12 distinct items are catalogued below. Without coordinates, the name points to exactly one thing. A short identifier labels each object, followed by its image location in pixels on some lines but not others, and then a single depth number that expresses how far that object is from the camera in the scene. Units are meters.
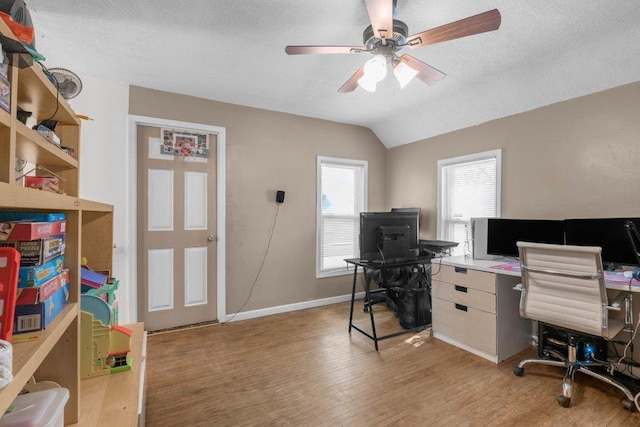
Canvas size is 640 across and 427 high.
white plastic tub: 0.79
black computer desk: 2.85
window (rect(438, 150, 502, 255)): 3.42
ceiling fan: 1.54
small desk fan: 1.52
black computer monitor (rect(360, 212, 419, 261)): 2.93
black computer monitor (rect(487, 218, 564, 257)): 2.71
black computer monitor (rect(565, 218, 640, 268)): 2.29
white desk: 2.58
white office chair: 1.98
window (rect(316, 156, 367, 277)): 4.16
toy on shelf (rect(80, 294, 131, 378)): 1.28
